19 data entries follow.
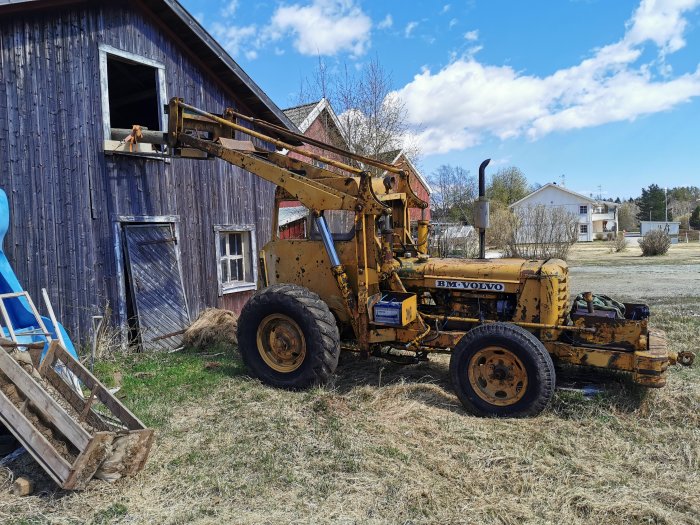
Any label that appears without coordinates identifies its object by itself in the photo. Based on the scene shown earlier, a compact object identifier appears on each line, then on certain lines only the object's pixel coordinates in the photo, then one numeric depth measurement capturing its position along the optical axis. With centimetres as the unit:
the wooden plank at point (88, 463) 357
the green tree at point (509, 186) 6059
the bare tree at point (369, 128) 1978
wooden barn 689
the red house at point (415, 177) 2078
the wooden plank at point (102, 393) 416
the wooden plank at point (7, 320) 495
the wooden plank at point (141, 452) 390
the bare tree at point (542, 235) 2356
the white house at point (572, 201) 6056
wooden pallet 362
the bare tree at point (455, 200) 3983
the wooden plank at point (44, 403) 368
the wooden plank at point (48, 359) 445
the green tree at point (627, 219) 8250
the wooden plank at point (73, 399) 426
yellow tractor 492
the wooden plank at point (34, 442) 359
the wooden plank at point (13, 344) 454
